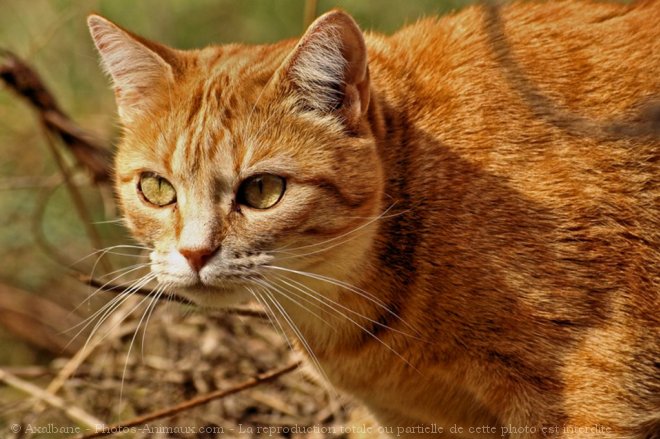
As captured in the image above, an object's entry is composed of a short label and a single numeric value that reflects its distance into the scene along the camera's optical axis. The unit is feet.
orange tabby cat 17.04
